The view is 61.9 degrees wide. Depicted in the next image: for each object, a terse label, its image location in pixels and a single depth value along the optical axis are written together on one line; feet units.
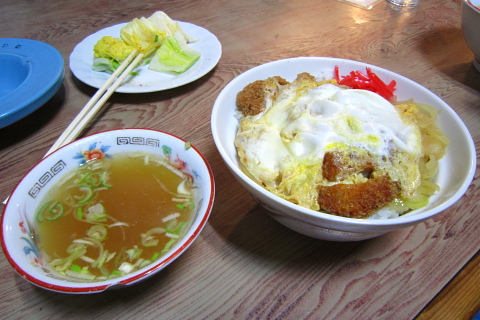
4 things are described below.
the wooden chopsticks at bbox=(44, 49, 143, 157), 1.13
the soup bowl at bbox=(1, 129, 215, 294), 0.72
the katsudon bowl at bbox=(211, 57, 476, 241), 0.74
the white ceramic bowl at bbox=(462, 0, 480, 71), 1.44
